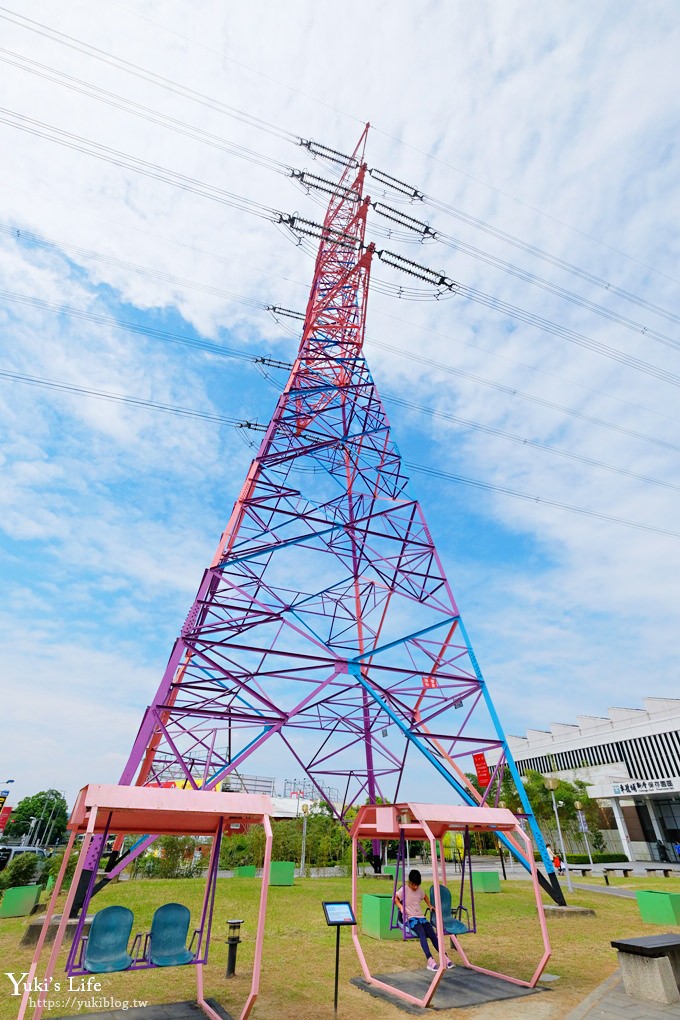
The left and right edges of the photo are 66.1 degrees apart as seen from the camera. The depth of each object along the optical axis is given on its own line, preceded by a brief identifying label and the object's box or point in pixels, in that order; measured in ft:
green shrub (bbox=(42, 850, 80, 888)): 69.84
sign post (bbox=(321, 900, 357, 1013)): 22.56
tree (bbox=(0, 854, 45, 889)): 78.02
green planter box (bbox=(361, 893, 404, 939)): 37.81
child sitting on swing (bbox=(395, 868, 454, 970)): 29.32
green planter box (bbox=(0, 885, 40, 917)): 46.91
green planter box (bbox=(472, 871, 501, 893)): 64.49
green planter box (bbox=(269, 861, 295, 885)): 66.13
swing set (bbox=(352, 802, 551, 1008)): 26.30
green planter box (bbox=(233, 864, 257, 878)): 74.84
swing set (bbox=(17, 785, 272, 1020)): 20.30
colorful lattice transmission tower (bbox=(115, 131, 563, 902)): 38.01
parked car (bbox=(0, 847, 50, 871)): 121.23
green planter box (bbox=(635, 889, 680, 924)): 42.24
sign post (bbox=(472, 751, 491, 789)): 54.27
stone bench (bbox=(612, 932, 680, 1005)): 23.35
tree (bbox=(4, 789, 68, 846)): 286.66
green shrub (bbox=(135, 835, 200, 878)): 84.48
